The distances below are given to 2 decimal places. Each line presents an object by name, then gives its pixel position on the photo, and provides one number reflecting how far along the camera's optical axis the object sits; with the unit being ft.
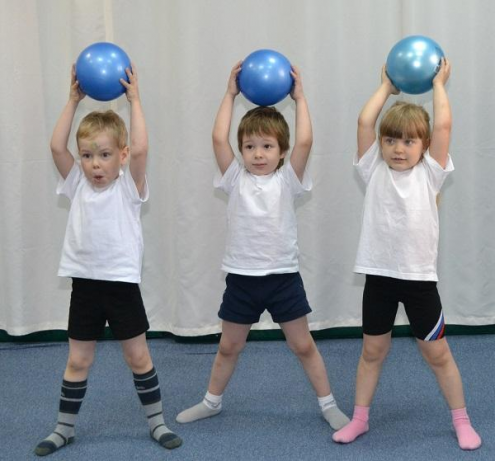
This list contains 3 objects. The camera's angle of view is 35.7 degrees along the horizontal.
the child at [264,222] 8.87
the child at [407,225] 8.44
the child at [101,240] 8.52
